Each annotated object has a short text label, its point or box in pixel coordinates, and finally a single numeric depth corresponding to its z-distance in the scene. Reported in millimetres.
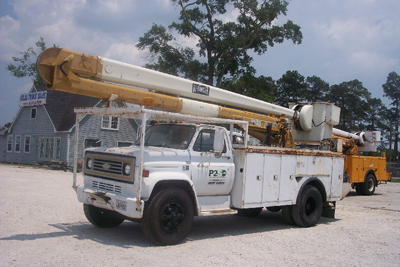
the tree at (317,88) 59331
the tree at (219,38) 35438
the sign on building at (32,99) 32344
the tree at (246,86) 37875
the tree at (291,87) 57656
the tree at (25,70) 48594
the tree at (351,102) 60344
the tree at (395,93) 64500
